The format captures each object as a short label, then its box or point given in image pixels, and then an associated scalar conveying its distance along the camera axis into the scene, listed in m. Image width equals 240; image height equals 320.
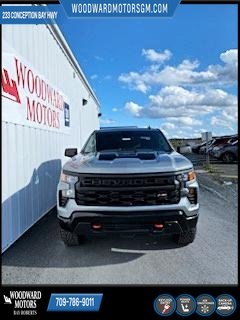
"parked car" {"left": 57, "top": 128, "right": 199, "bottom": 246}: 2.48
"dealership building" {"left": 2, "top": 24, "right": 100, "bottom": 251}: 2.76
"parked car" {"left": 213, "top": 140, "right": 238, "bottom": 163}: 10.68
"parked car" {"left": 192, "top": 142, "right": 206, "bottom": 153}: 16.11
